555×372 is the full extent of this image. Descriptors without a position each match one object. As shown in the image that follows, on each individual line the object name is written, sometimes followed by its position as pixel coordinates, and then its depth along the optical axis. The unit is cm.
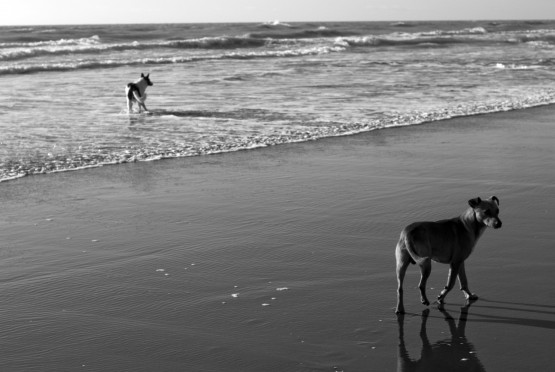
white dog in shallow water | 3309
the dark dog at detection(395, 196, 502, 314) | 1101
